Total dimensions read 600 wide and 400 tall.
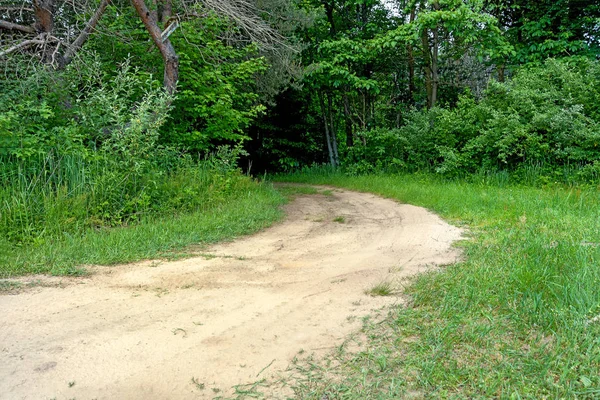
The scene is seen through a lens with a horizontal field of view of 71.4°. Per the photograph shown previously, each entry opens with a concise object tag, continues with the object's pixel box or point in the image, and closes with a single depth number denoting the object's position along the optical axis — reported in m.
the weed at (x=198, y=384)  2.19
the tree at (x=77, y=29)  8.33
